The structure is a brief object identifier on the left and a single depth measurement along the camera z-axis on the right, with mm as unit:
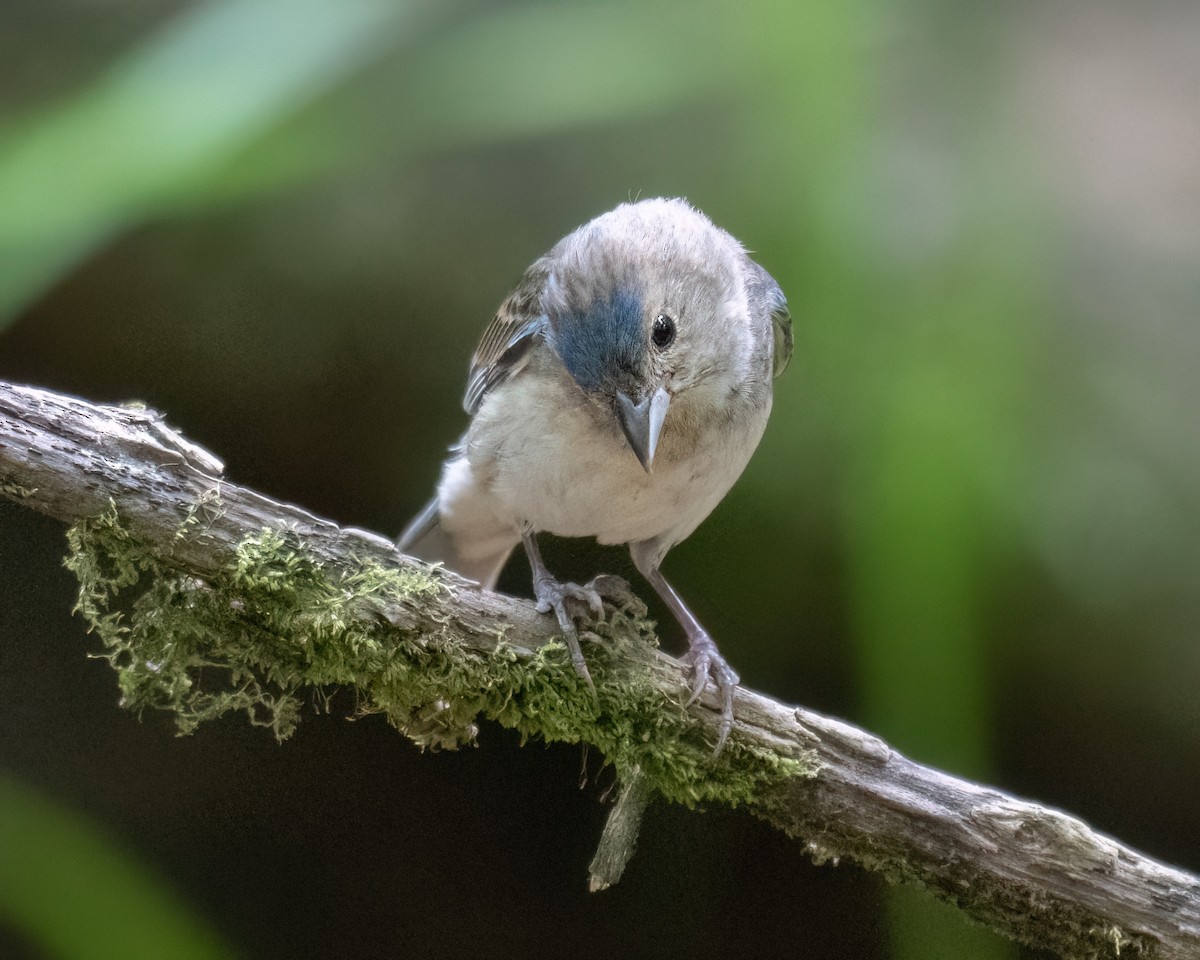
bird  3283
